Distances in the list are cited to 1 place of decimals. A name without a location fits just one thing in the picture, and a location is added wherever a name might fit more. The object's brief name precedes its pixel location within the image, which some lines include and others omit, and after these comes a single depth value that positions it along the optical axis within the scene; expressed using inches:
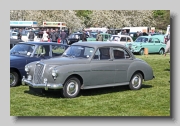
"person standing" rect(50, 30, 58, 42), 671.3
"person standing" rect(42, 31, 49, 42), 628.3
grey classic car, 334.0
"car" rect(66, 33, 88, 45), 850.4
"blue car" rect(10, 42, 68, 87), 392.2
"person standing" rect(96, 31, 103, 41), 892.1
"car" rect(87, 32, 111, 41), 917.2
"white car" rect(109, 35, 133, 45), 852.0
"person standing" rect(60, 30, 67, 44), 690.8
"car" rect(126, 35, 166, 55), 789.7
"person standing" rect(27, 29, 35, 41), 662.7
